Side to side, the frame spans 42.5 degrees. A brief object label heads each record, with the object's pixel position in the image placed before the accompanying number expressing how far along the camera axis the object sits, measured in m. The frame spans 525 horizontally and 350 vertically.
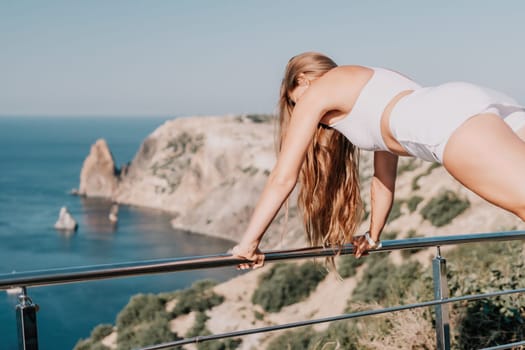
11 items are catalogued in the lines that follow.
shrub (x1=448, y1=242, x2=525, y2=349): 4.32
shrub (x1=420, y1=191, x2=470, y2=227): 24.05
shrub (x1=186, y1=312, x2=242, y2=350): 14.18
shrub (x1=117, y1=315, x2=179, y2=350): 19.53
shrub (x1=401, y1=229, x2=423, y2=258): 19.42
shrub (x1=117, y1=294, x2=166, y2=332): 23.12
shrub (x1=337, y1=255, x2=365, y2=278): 21.36
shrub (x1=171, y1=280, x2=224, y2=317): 22.02
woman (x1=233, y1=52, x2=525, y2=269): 1.79
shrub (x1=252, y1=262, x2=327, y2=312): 22.53
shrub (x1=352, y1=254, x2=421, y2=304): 16.94
